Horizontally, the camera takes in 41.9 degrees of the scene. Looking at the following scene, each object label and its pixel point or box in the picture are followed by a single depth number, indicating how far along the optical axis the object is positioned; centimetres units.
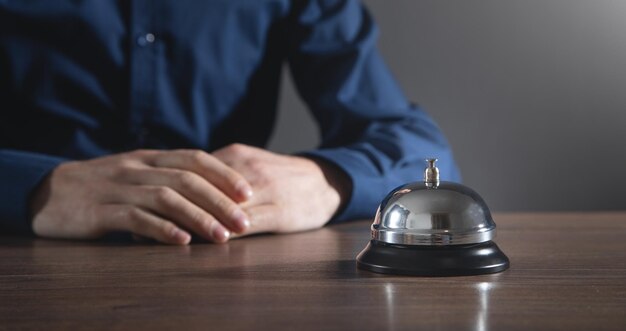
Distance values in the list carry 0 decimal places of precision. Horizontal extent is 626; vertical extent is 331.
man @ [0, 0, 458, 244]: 110
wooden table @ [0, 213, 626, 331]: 55
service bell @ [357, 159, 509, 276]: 72
